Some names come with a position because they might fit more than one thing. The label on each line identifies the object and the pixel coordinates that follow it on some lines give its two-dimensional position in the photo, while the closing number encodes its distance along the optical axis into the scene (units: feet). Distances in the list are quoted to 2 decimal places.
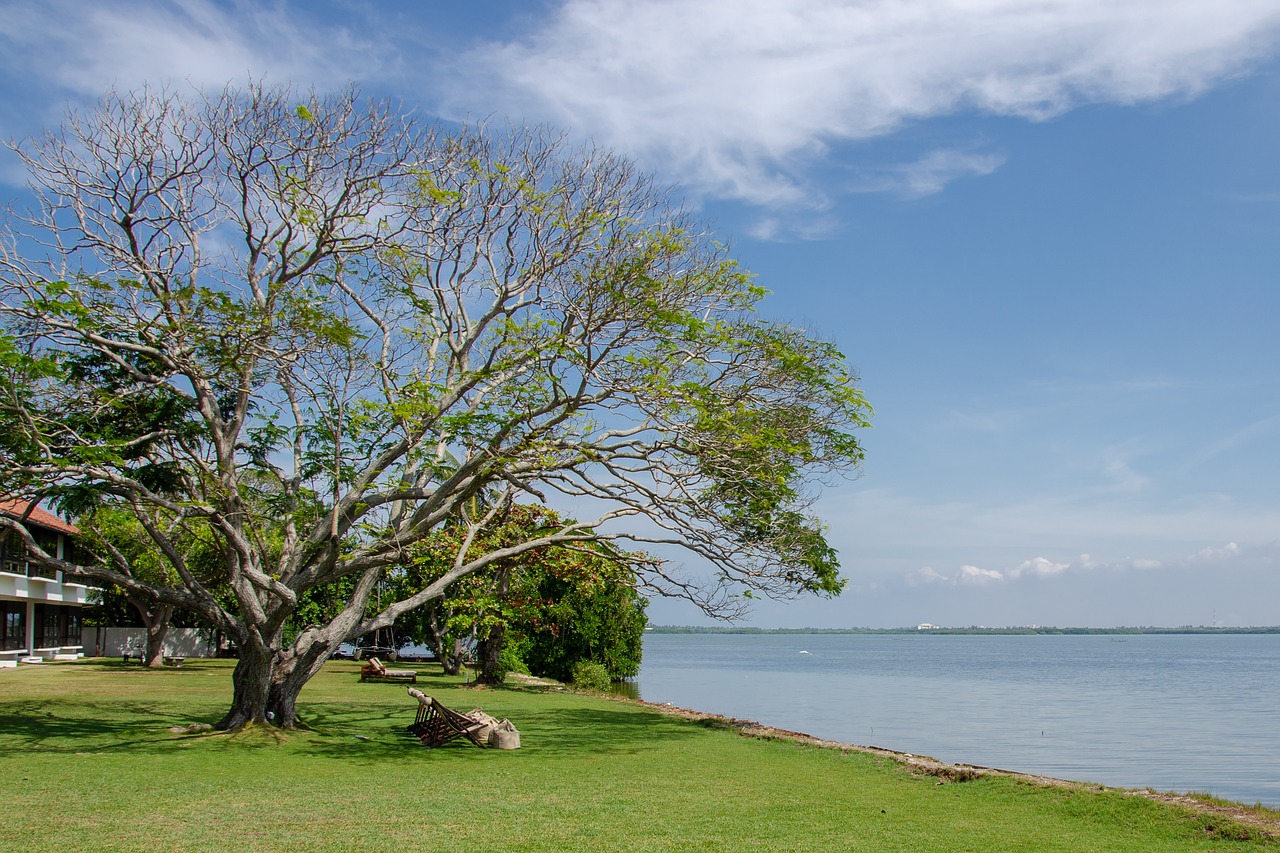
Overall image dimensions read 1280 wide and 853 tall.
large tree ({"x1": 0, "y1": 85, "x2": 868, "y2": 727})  49.52
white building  123.54
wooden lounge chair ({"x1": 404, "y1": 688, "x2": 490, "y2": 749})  52.06
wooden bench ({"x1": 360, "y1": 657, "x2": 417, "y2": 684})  101.96
